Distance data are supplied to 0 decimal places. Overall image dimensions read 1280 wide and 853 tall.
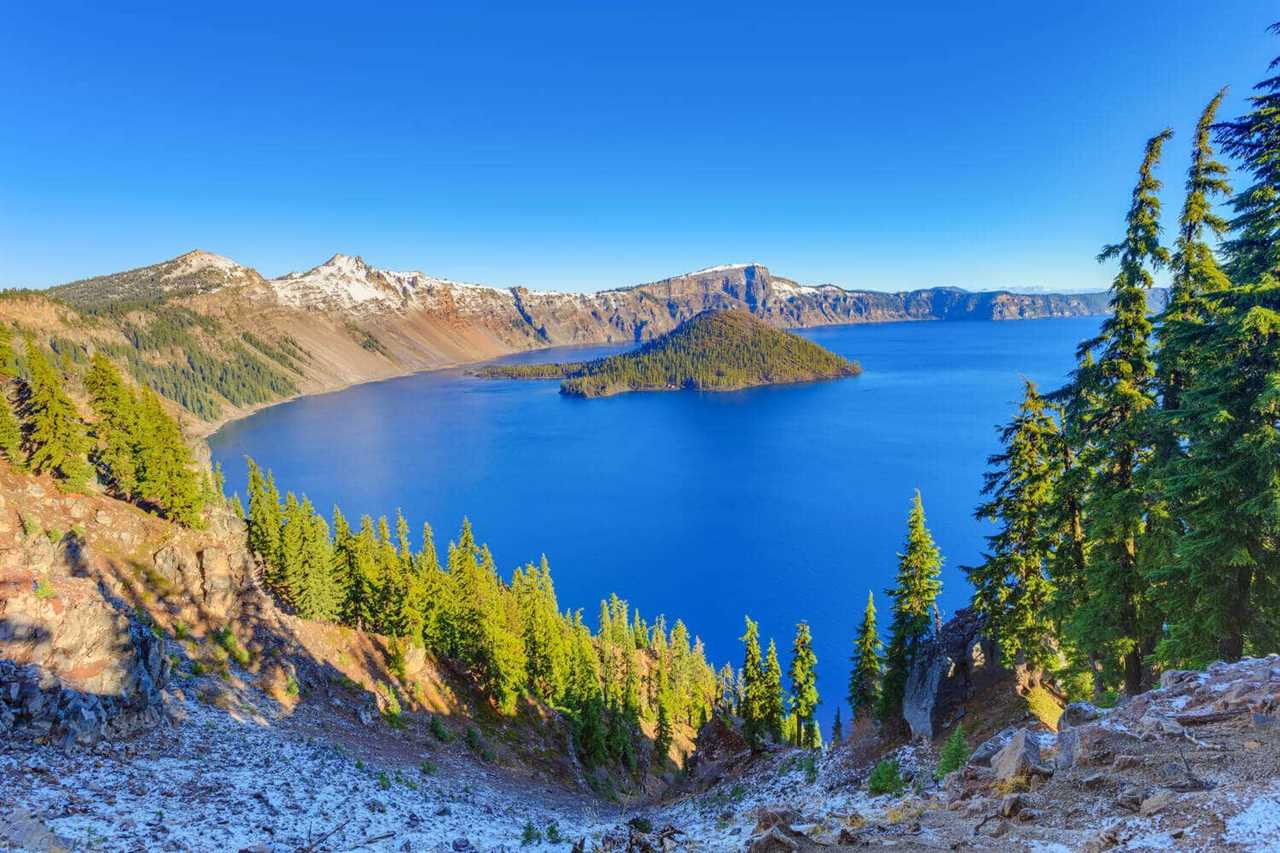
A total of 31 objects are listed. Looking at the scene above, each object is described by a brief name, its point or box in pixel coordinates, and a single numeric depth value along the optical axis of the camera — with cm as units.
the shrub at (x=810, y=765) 2648
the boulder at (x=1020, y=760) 979
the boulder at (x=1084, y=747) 940
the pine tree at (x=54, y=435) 3206
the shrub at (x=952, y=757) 1552
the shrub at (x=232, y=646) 2784
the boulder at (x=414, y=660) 3850
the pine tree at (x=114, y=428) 3781
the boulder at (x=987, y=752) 1212
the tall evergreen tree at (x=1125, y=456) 1706
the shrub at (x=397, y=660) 3734
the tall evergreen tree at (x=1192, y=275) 1592
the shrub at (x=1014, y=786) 963
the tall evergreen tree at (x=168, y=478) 3688
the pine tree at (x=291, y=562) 4550
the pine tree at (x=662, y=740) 5250
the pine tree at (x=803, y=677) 4316
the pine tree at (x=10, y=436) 3088
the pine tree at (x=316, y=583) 4538
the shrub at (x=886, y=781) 1671
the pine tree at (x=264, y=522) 4688
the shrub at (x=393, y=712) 3031
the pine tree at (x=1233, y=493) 1318
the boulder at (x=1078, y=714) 1250
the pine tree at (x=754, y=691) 4506
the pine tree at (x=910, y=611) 2888
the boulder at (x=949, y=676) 2486
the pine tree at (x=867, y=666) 3747
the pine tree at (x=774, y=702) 4547
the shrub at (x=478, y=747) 3206
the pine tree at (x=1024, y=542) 2248
